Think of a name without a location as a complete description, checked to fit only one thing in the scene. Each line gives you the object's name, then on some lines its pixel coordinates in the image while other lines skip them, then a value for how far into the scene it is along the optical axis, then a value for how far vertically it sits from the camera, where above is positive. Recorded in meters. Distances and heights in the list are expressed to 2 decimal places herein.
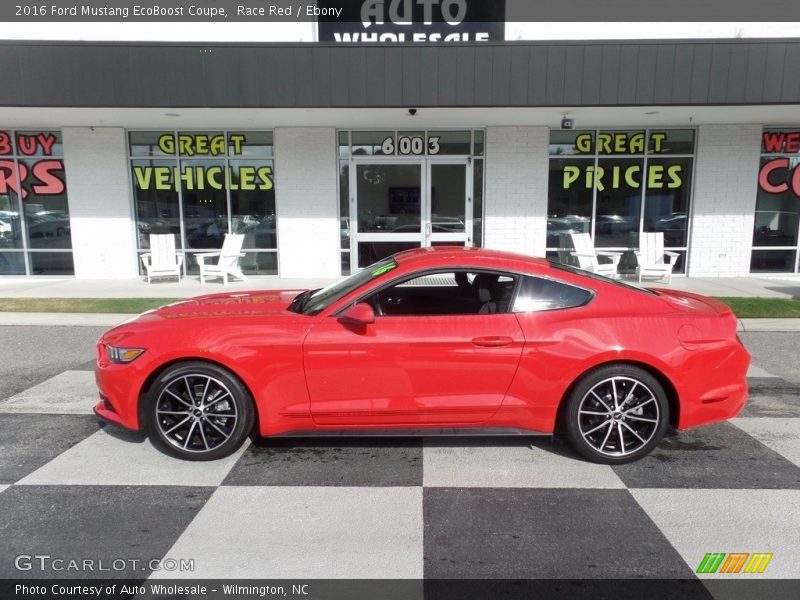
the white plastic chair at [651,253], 12.09 -0.76
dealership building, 12.36 +0.71
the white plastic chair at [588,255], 11.59 -0.77
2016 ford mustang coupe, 3.79 -1.01
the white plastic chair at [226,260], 12.16 -0.89
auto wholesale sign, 12.14 +4.26
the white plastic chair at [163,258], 12.12 -0.85
